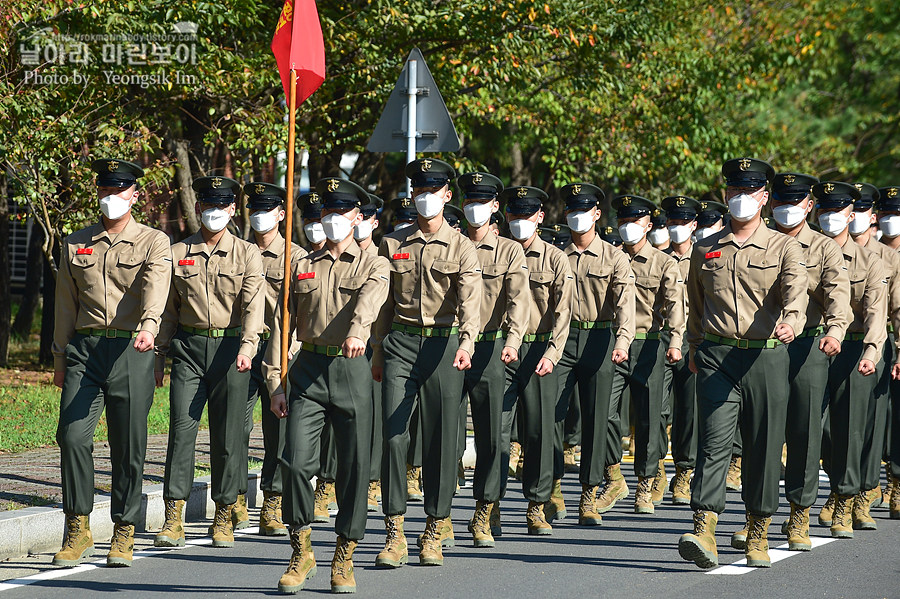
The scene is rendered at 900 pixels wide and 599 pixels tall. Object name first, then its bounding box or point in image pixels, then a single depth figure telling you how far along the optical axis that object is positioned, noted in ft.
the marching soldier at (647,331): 65.26
